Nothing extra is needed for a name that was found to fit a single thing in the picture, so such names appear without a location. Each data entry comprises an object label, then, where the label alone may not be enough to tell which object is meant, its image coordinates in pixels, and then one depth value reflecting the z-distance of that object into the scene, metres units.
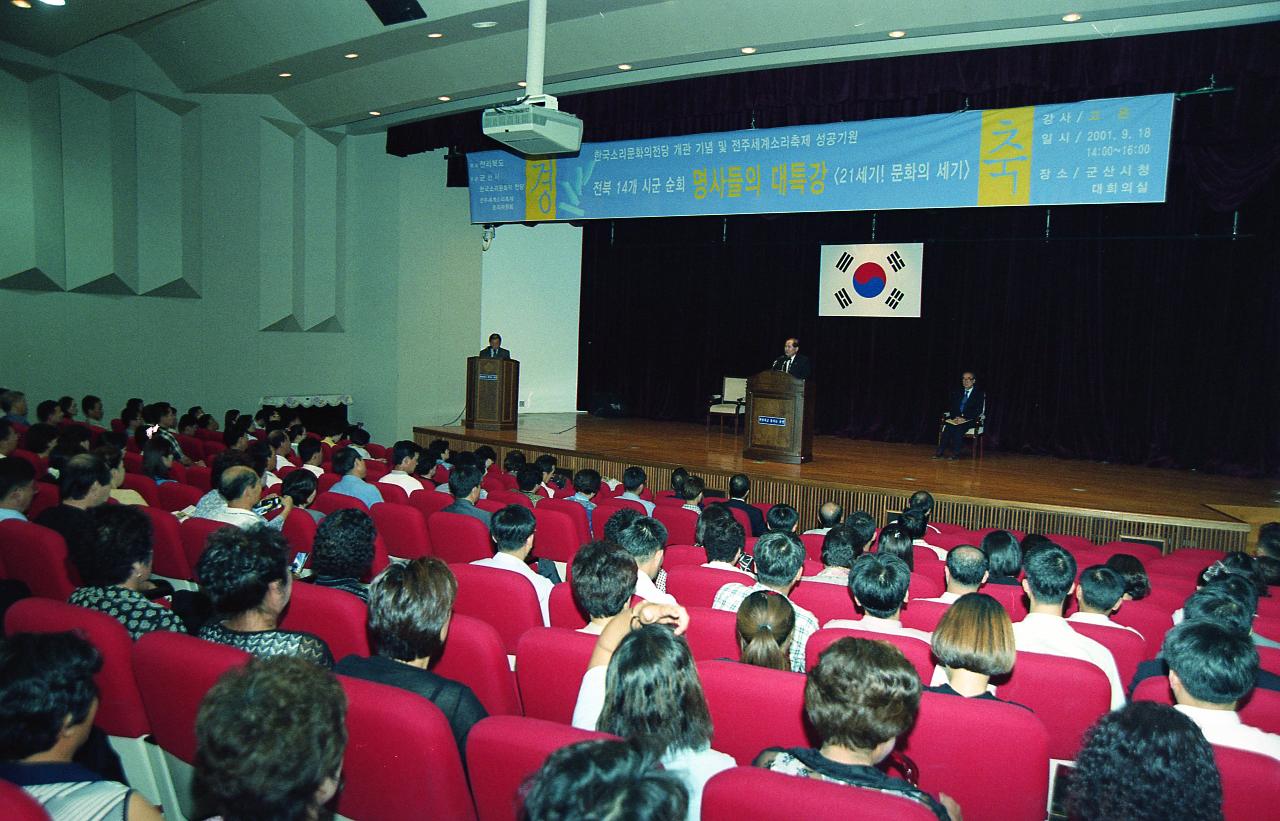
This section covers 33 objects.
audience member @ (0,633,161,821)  1.44
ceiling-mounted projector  6.16
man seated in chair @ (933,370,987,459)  10.13
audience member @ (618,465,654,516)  6.01
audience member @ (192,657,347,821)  1.29
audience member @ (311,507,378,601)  2.85
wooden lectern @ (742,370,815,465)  8.89
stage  7.16
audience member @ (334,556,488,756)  1.97
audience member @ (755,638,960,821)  1.65
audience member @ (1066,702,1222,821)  1.36
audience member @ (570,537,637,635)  2.51
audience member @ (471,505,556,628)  3.56
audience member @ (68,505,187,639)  2.42
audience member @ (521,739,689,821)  1.05
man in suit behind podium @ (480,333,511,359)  10.80
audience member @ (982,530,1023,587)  3.93
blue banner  7.13
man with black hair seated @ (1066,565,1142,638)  3.13
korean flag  11.53
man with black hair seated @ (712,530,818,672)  3.05
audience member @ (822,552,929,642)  2.79
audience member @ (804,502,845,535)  5.37
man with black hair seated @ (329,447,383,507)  5.07
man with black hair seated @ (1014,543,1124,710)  2.74
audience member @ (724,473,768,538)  5.69
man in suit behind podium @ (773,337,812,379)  8.99
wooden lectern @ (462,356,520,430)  10.97
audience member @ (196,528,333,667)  2.16
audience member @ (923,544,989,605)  3.41
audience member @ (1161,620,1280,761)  2.05
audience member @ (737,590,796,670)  2.25
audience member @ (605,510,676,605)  3.34
